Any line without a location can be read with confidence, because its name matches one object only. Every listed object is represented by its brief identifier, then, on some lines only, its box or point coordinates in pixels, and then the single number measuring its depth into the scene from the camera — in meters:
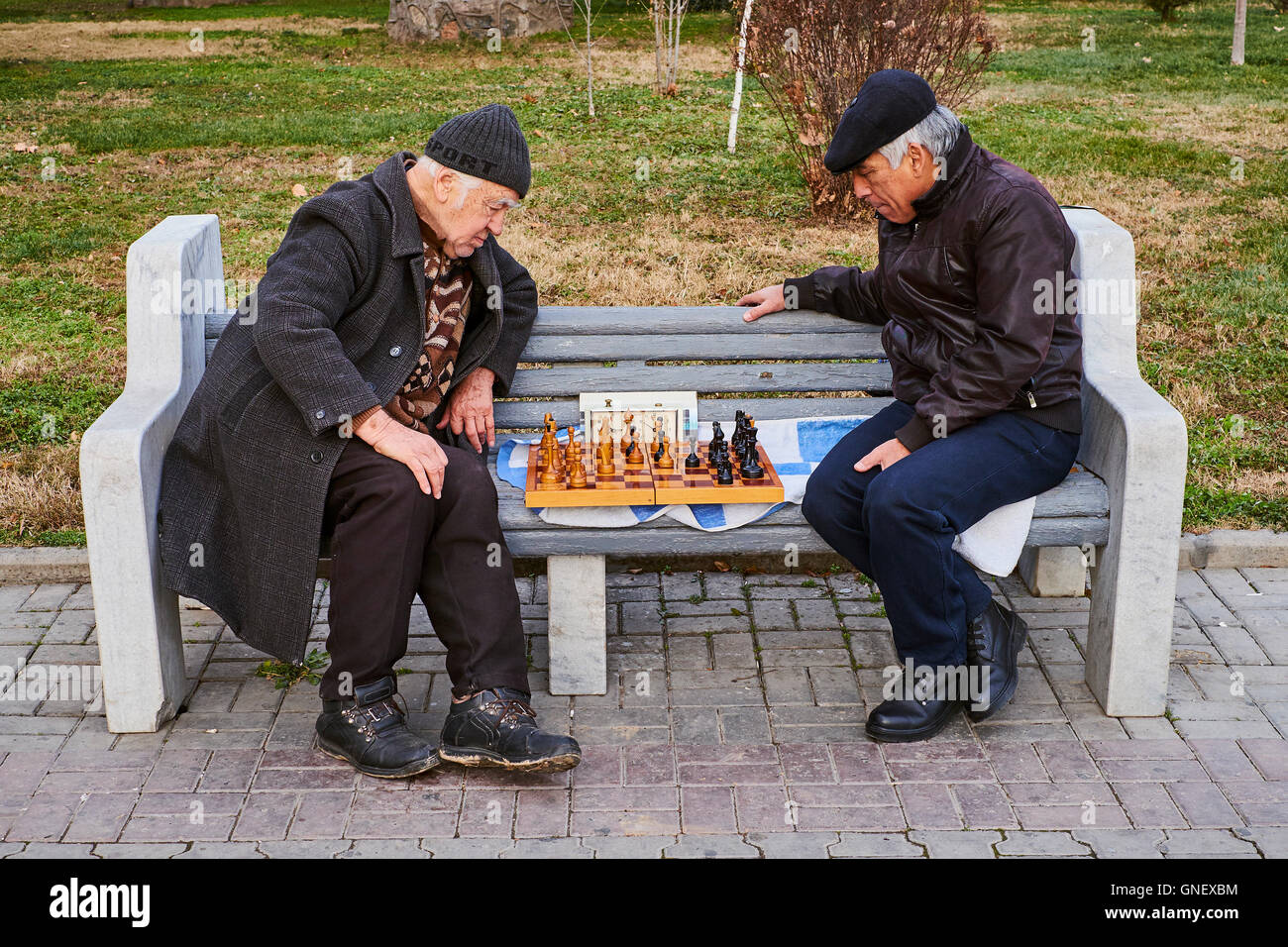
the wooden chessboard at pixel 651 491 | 3.72
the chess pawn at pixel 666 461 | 3.98
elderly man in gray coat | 3.53
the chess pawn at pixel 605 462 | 3.90
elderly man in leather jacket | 3.62
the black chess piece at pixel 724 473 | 3.81
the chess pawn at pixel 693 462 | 3.92
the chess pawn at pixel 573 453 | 3.86
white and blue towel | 3.80
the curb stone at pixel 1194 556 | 4.67
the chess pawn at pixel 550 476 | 3.80
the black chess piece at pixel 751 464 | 3.87
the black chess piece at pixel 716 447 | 3.93
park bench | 3.71
